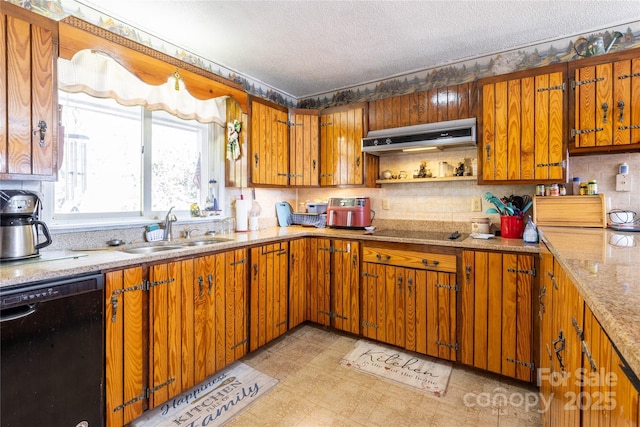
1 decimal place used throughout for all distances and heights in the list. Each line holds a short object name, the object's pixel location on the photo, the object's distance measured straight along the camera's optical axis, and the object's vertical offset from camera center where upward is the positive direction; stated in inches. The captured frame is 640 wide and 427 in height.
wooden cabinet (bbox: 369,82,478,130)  96.3 +35.7
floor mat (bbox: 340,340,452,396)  81.6 -46.1
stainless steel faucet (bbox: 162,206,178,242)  90.7 -4.7
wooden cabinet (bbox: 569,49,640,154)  74.3 +27.3
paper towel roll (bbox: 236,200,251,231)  113.5 -1.0
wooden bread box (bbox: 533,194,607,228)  82.2 -0.1
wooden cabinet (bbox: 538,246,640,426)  22.6 -16.2
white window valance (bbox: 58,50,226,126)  73.2 +34.4
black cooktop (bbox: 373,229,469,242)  93.5 -8.0
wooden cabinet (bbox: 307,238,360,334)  104.6 -26.3
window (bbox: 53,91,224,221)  78.8 +15.6
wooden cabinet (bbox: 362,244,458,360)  87.9 -27.5
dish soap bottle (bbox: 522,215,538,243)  81.4 -6.3
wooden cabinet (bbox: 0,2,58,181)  57.0 +23.1
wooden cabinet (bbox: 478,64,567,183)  82.2 +24.0
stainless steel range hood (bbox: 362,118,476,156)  91.7 +24.1
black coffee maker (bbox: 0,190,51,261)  57.3 -2.7
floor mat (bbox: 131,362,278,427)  67.2 -46.5
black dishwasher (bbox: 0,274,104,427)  47.4 -24.3
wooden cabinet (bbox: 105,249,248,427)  61.1 -27.4
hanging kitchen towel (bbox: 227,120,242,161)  109.3 +25.6
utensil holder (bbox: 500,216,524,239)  90.9 -4.9
